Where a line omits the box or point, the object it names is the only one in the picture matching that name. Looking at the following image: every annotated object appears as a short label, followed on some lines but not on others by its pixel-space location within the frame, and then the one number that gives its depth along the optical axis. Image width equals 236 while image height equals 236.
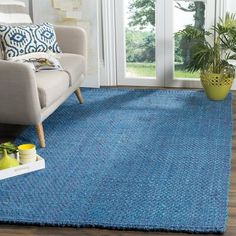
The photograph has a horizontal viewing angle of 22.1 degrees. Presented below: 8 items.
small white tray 3.42
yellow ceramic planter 4.78
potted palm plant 4.75
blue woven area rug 2.95
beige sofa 3.73
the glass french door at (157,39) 5.11
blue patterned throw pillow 4.29
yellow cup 3.51
